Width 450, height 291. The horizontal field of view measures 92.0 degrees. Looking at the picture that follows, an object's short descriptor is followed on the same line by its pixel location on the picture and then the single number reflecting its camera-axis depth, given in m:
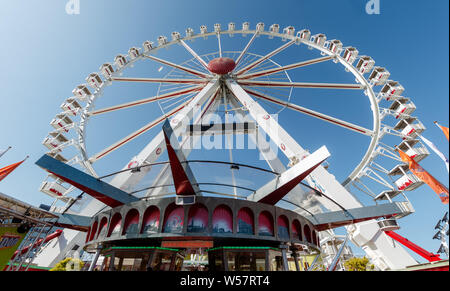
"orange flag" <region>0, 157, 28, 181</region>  14.91
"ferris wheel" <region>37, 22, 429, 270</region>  19.41
